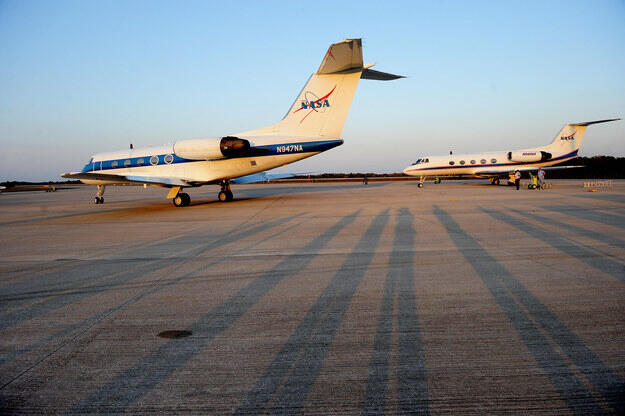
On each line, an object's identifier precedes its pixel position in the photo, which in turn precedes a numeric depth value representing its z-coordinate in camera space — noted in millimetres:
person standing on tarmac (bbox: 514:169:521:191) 25866
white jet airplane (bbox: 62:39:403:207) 16750
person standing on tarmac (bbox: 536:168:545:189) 26953
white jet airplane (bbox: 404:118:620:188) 33781
